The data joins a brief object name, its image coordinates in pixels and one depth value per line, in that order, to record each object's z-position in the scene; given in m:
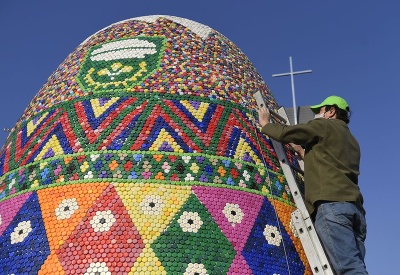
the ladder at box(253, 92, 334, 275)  4.19
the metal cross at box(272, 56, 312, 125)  11.79
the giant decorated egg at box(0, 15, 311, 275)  5.23
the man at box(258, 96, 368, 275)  3.93
